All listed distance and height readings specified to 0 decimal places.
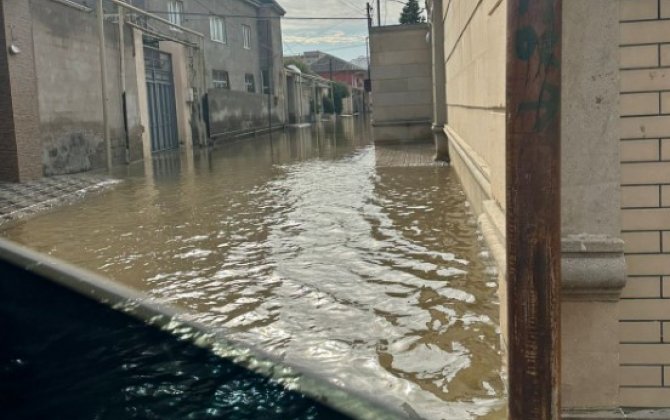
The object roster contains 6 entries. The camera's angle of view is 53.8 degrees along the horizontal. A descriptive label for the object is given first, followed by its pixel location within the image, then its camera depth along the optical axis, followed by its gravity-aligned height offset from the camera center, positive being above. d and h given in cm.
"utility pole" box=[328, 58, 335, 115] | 5885 +240
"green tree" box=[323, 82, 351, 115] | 5839 +225
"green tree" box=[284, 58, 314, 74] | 5119 +450
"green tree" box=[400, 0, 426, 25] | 4562 +730
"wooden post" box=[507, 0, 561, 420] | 214 -29
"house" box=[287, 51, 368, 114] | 7438 +593
